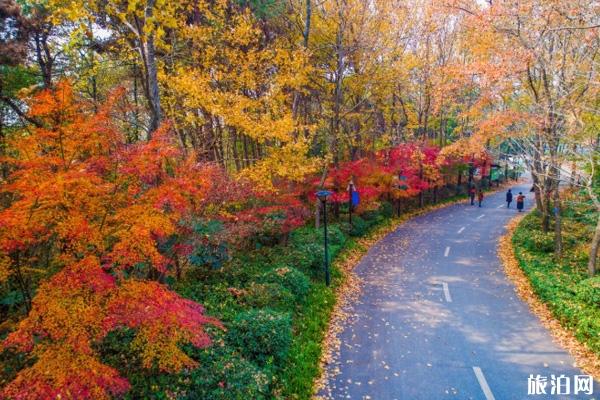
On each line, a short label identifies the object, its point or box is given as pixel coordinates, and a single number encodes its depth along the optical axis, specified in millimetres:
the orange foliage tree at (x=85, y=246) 4836
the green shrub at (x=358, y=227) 18875
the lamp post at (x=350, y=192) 16984
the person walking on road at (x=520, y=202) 25994
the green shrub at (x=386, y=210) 22969
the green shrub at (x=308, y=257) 12359
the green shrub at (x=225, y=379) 5906
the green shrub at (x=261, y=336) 7316
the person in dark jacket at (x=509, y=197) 28286
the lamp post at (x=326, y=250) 11550
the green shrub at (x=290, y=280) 10375
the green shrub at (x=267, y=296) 9297
